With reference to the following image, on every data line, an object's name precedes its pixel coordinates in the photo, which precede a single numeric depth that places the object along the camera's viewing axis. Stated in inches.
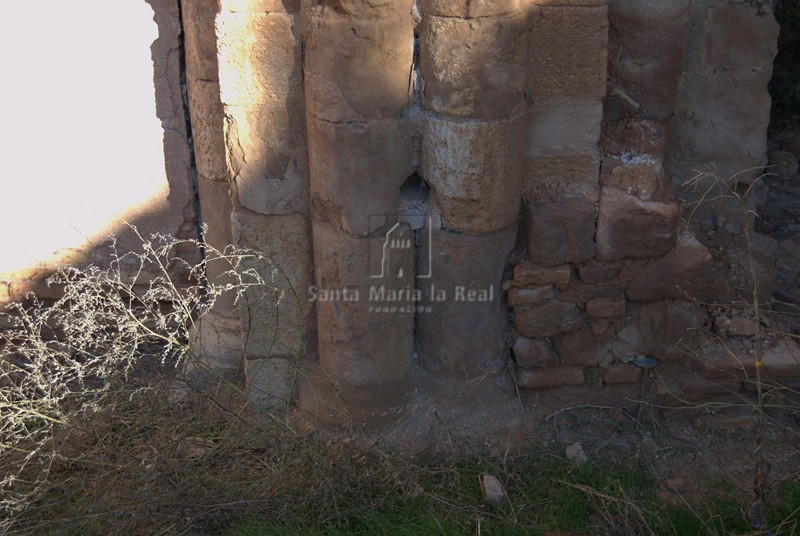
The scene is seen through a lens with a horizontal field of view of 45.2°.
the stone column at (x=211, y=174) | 143.7
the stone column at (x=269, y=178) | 134.5
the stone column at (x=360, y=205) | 128.9
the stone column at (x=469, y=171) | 127.7
